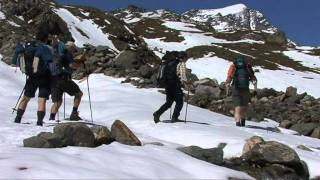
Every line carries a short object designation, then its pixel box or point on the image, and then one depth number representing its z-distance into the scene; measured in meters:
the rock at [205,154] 10.13
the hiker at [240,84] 17.19
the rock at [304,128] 19.42
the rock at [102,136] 10.35
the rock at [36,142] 9.42
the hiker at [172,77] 15.86
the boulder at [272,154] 10.73
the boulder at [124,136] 10.48
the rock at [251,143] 11.32
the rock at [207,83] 28.25
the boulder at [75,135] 9.75
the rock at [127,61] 31.64
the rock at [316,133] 18.90
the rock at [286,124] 20.50
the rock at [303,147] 13.11
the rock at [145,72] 28.72
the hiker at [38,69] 13.11
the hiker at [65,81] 14.48
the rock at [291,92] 30.16
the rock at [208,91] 26.47
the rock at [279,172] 10.47
